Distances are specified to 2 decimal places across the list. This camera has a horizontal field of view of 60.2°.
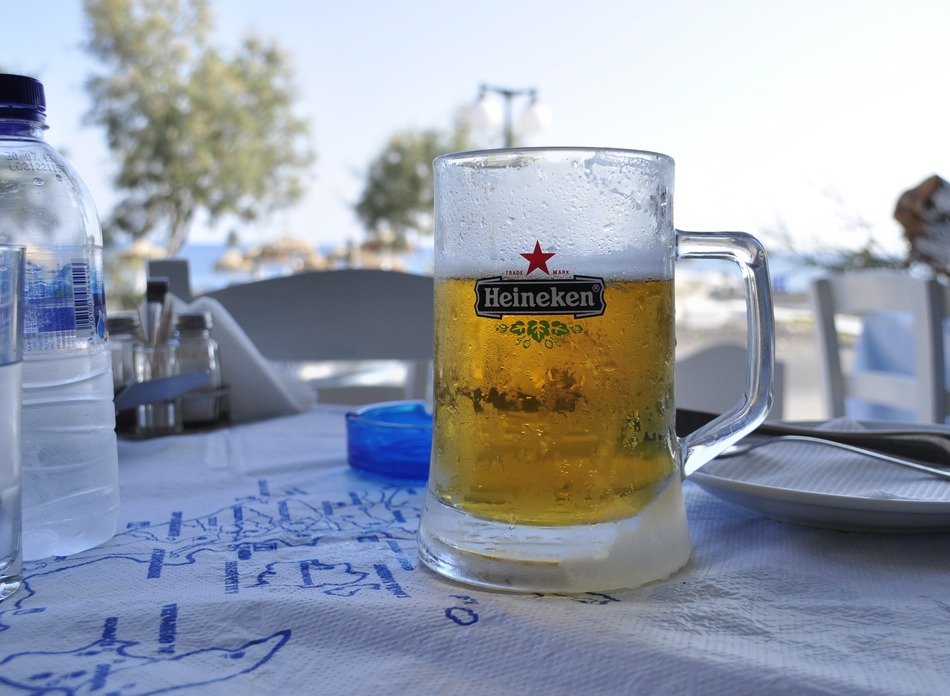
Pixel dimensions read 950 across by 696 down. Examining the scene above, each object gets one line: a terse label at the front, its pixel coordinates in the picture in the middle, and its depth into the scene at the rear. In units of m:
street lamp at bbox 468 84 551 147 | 7.80
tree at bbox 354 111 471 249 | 18.67
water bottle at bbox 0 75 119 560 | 0.55
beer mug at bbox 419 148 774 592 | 0.48
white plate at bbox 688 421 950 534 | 0.52
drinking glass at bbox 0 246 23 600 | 0.44
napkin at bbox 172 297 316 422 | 1.13
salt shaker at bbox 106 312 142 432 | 1.02
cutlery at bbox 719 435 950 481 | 0.62
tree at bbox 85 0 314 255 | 14.59
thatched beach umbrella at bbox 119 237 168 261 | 12.91
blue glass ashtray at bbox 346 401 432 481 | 0.79
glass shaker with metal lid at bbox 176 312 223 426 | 1.03
